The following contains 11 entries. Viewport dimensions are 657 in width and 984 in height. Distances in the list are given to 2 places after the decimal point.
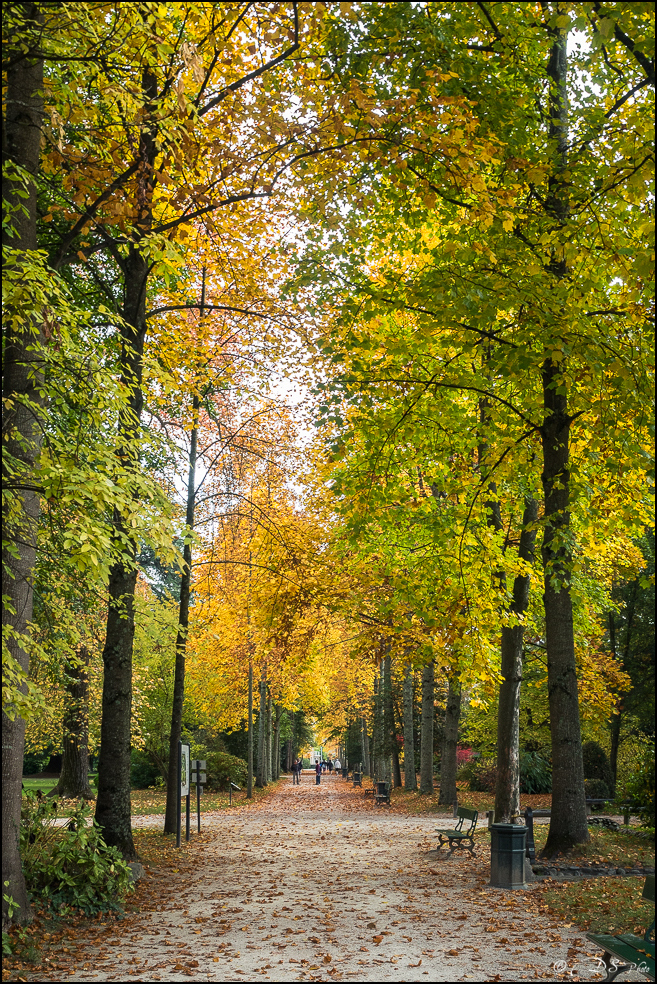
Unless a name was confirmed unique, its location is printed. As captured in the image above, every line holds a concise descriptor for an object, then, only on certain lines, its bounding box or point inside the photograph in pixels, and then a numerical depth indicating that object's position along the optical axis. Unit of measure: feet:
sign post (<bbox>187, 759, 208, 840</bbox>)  54.52
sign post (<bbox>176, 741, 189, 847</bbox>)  47.91
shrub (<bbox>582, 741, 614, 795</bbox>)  79.10
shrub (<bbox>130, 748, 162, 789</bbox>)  108.58
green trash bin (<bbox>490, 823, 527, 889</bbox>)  31.07
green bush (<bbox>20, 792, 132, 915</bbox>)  26.91
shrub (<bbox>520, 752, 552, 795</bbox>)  79.56
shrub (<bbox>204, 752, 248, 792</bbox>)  94.27
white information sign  47.96
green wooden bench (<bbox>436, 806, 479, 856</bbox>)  40.81
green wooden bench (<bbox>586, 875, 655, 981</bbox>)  15.58
